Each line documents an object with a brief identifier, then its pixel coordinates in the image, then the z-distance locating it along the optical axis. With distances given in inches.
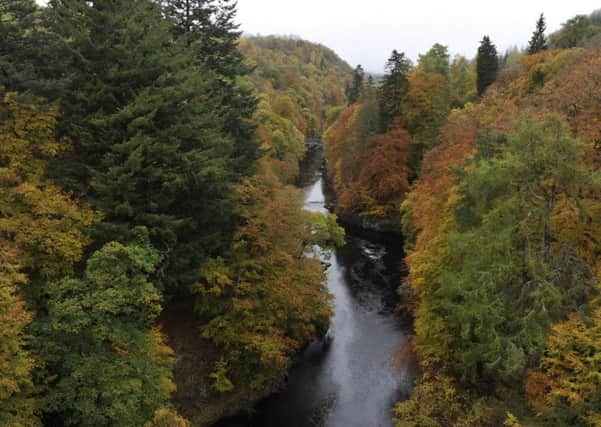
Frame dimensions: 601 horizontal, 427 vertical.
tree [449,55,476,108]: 2217.0
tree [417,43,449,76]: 2197.3
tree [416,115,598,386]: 616.1
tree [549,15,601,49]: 2026.9
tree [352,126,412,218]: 1843.0
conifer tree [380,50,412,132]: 1994.3
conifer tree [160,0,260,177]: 1003.3
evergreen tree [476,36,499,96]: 2142.0
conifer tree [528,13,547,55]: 2187.5
